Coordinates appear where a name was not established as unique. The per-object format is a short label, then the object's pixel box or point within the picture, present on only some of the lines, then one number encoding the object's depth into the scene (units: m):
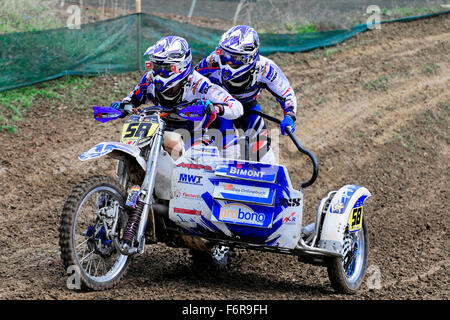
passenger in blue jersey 13.70
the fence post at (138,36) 25.81
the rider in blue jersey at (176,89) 12.18
